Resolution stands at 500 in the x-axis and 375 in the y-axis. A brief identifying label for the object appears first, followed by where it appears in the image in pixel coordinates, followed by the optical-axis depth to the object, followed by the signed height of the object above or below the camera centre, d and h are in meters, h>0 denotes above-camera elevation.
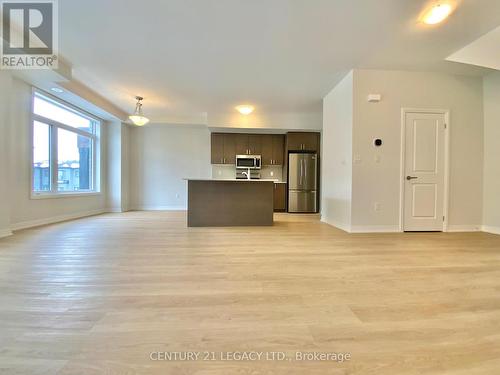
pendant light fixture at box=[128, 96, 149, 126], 5.19 +1.43
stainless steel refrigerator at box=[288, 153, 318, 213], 6.59 -0.03
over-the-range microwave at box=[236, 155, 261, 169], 6.77 +0.63
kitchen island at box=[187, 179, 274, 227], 4.39 -0.38
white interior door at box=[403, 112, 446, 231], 3.89 +0.24
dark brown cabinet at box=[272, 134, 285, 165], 6.98 +1.05
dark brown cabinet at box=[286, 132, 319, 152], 6.62 +1.21
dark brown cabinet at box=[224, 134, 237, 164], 6.88 +1.08
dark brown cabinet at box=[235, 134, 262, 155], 6.88 +1.15
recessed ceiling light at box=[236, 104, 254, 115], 5.48 +1.77
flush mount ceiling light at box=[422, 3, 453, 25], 2.37 +1.82
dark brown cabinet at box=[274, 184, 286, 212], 6.77 -0.44
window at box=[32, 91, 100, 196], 4.35 +0.71
